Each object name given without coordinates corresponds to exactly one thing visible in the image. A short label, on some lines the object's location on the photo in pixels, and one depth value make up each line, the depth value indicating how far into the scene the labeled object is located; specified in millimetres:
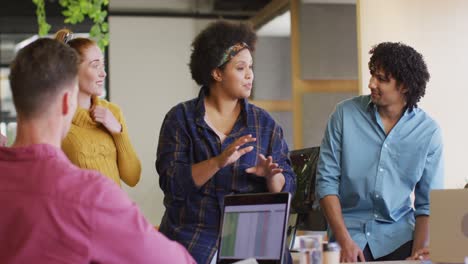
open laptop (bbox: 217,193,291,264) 2344
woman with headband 2996
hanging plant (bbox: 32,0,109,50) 5922
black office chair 3701
